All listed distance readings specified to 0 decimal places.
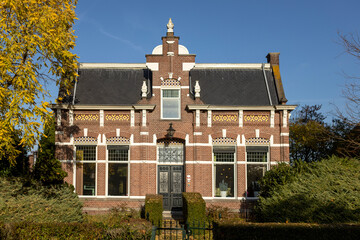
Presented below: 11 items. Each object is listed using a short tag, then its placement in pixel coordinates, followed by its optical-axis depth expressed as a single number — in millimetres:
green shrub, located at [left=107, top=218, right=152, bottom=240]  10875
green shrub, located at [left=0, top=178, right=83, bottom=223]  13414
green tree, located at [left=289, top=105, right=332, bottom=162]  30297
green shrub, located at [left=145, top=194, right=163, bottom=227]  15789
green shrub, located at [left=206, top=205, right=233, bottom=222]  18109
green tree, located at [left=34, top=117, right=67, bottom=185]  16781
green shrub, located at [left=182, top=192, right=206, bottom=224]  15523
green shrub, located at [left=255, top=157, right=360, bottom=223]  12352
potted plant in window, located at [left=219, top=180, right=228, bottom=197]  19797
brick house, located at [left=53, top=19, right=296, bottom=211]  19609
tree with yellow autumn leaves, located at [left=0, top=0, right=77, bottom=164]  14086
